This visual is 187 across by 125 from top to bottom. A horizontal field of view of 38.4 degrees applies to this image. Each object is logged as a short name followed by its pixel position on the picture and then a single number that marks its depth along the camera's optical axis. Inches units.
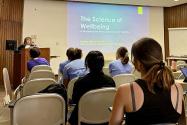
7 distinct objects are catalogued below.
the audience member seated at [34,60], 213.5
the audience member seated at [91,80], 109.7
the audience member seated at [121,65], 187.5
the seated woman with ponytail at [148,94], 60.1
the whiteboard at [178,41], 425.1
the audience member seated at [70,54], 179.3
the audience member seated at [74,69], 168.1
